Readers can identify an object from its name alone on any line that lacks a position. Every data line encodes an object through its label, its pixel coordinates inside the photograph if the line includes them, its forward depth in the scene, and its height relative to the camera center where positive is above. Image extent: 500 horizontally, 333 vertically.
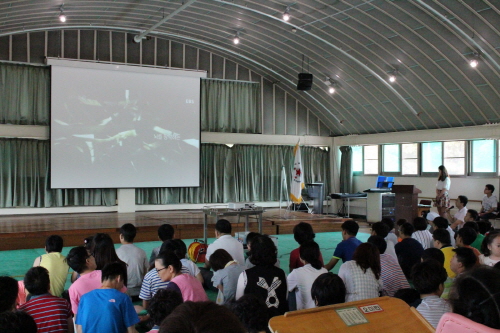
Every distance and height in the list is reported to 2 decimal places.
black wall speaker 12.91 +2.41
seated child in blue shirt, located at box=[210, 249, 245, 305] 4.05 -0.93
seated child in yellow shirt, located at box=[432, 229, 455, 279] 5.38 -0.77
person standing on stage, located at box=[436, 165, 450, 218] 11.01 -0.43
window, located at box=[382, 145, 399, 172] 15.03 +0.42
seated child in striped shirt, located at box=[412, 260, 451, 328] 2.95 -0.76
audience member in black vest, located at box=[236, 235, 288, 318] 3.55 -0.82
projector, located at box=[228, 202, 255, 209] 9.17 -0.68
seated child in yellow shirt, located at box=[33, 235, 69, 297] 4.54 -0.94
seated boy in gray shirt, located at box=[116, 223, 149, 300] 5.21 -1.03
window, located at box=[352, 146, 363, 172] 16.44 +0.41
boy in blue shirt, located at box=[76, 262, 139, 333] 2.96 -0.89
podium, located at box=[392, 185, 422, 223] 11.41 -0.74
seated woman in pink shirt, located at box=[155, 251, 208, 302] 3.55 -0.83
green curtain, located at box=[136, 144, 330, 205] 14.66 -0.15
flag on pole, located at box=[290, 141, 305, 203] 12.27 -0.27
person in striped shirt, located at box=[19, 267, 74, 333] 3.04 -0.87
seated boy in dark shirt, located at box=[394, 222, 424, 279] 5.65 -0.96
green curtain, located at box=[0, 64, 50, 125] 12.48 +1.99
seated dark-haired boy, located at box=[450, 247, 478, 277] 4.08 -0.75
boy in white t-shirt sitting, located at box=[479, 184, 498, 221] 10.29 -0.75
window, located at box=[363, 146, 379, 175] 15.84 +0.37
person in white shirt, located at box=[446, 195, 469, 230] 8.97 -0.81
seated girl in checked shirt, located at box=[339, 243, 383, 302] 3.79 -0.83
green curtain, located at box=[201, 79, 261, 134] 15.05 +2.06
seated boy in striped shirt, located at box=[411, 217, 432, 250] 6.39 -0.84
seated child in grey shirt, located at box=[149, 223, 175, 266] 6.05 -0.78
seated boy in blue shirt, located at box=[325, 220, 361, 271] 5.16 -0.86
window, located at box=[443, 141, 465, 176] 12.85 +0.39
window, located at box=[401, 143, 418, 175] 14.35 +0.37
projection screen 12.55 +1.16
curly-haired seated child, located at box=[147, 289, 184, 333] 2.65 -0.74
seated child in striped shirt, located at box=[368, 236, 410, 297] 4.63 -1.02
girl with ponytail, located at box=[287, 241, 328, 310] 3.91 -0.90
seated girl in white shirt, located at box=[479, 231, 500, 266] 4.52 -0.74
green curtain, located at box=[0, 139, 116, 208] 12.43 -0.22
